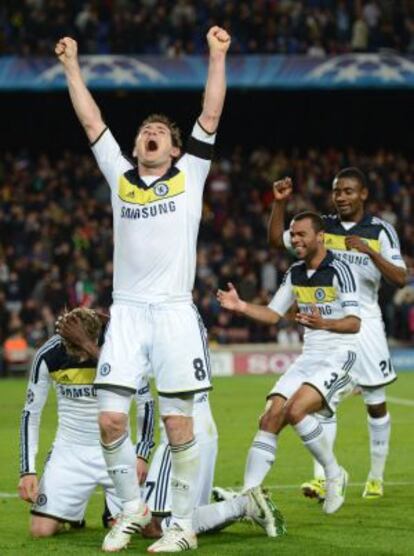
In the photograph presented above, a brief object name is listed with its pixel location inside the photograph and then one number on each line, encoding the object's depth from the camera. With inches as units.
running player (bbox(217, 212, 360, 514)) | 343.0
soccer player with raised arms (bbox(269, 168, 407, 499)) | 390.6
